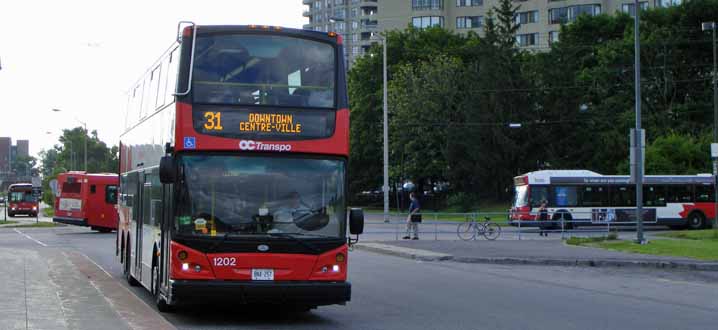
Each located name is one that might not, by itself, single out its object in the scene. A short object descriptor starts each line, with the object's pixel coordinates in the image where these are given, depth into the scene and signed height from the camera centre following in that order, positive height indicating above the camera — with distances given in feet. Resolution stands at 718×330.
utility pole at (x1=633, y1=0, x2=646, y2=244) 101.71 +4.87
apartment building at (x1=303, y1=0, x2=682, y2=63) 311.27 +62.07
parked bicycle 122.42 -4.19
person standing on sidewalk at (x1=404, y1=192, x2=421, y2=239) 114.01 -2.29
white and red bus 161.58 -0.02
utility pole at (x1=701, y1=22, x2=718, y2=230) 154.90 +15.91
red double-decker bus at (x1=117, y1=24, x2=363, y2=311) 41.22 +1.10
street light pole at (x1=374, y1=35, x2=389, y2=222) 185.47 +7.75
